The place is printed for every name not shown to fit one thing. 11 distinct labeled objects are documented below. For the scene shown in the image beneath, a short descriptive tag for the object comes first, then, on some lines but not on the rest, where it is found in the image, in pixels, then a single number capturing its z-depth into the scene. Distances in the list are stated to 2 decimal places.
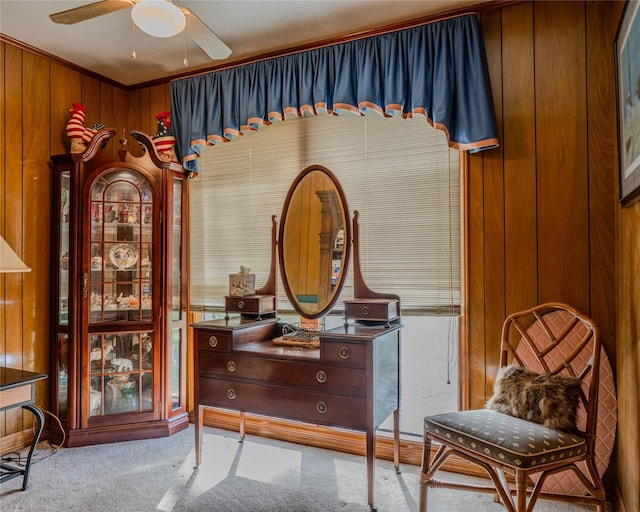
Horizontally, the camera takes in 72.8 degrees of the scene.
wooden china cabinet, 2.94
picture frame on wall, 1.61
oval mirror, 2.69
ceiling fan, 1.76
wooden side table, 2.17
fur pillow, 1.77
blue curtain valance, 2.41
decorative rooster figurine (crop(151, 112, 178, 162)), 3.25
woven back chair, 1.61
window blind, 2.59
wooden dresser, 2.18
